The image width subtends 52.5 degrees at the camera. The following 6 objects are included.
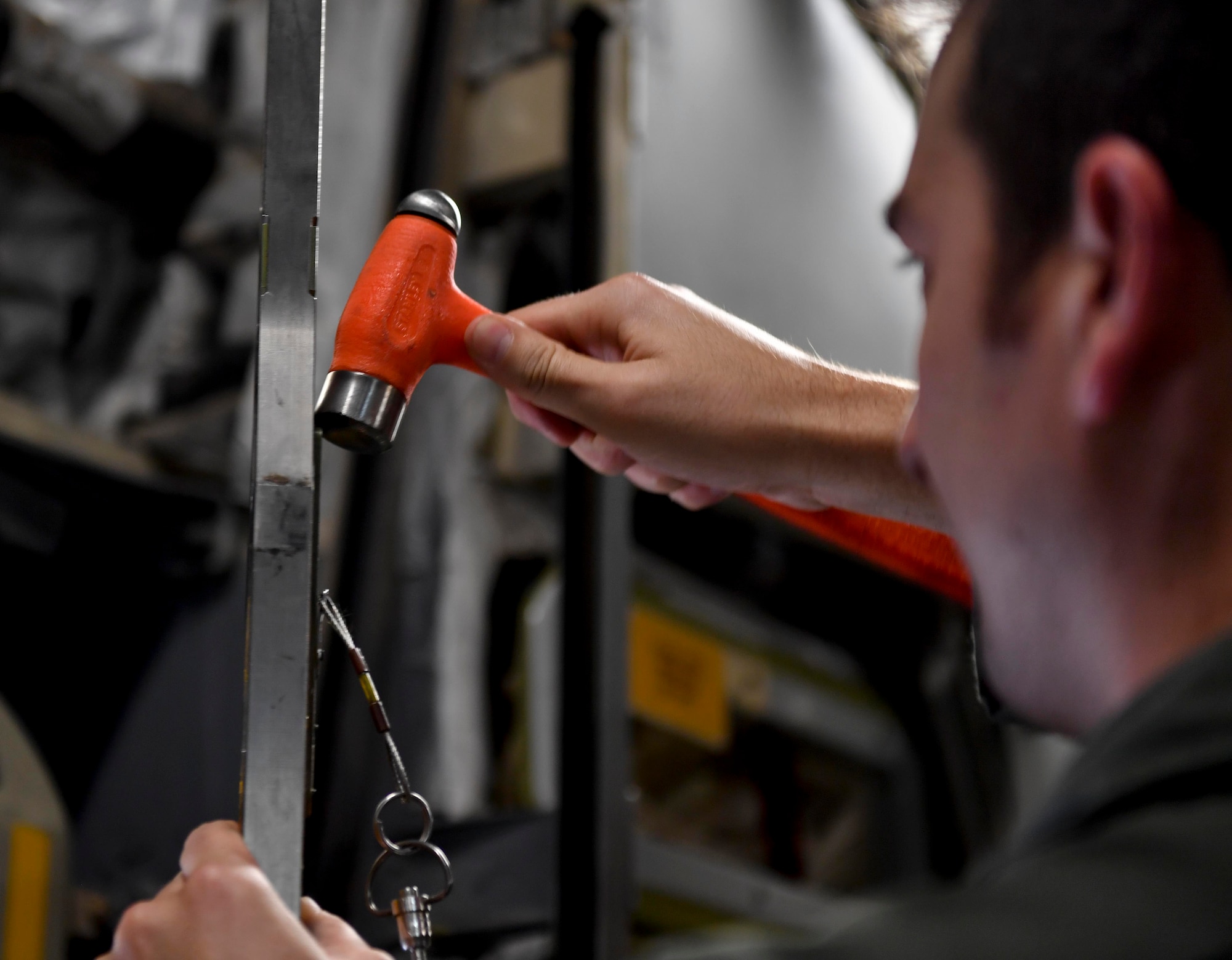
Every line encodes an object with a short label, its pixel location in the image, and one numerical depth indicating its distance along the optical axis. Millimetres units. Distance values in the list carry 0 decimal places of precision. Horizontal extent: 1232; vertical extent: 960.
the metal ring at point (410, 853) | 646
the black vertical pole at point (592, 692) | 1354
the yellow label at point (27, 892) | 1211
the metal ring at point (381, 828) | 648
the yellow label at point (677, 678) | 1765
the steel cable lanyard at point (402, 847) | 636
